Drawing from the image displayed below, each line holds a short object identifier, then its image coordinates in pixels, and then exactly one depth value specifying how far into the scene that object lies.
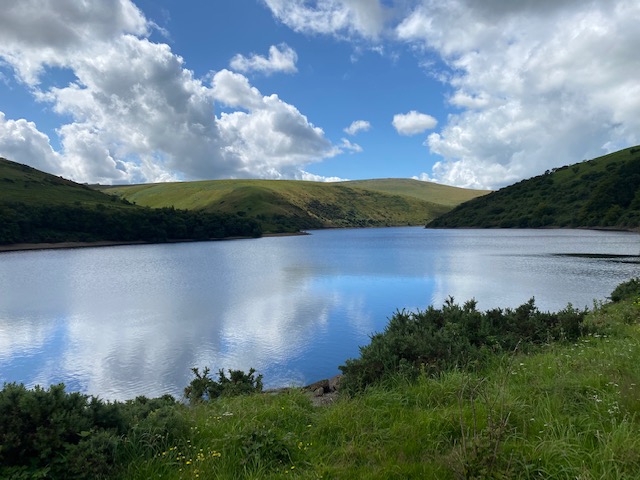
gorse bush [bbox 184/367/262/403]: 13.30
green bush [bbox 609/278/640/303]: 21.98
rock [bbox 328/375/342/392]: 12.97
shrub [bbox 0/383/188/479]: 5.74
